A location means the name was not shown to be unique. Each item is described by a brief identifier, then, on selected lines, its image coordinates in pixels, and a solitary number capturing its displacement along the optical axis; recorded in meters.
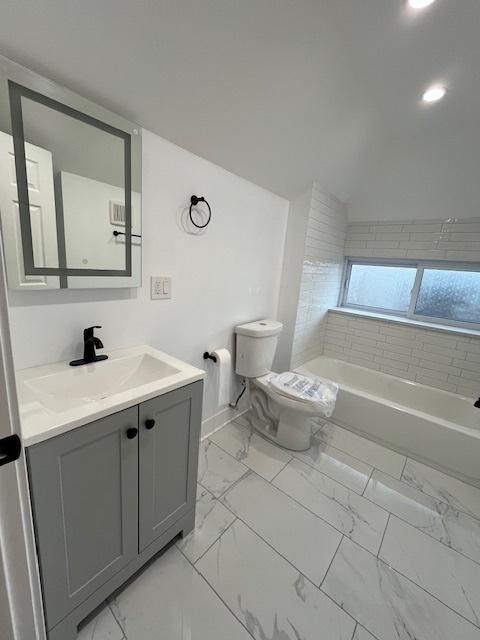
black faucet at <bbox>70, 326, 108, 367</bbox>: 1.16
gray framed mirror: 0.91
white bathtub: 1.79
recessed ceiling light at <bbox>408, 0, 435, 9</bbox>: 1.02
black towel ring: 1.51
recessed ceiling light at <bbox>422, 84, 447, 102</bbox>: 1.42
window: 2.39
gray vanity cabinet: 0.77
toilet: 1.82
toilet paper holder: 1.85
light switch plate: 1.45
